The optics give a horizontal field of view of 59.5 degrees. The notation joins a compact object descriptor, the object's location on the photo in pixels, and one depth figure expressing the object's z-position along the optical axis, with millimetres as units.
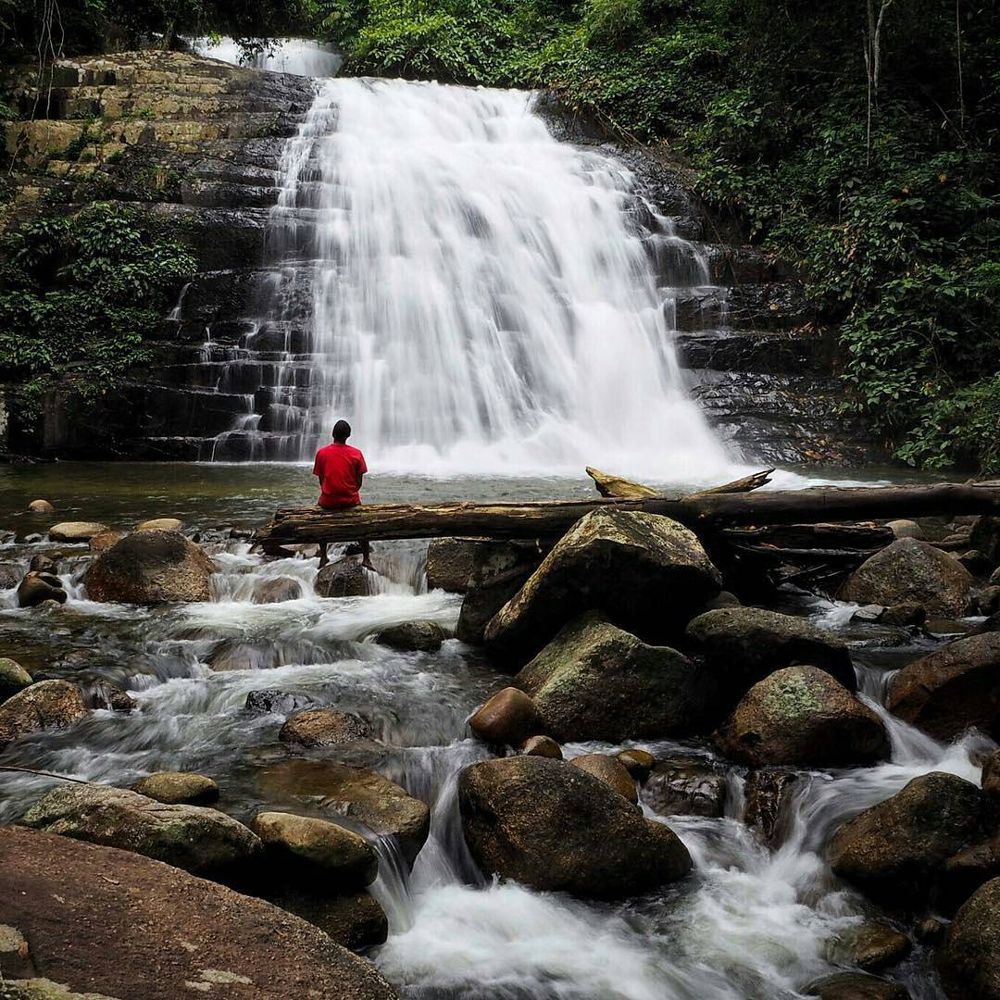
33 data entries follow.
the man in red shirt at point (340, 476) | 7730
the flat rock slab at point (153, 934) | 2287
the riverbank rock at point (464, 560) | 6918
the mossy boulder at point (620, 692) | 4848
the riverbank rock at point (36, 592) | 6988
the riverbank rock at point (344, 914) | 3242
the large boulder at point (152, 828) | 3133
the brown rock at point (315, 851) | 3332
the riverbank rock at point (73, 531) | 8547
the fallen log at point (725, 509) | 6359
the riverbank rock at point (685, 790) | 4270
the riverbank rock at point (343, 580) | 7562
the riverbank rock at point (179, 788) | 3773
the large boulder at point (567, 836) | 3703
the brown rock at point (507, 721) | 4805
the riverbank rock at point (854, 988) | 3084
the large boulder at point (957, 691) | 4672
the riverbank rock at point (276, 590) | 7395
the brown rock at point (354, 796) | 3818
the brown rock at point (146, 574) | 7133
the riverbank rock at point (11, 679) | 5027
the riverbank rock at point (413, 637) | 6234
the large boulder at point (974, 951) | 2938
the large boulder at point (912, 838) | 3545
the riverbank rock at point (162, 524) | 8711
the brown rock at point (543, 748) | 4535
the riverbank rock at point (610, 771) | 4250
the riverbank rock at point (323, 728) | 4695
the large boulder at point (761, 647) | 5055
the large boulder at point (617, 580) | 5477
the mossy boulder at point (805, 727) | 4500
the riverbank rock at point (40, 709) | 4648
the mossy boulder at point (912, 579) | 6578
